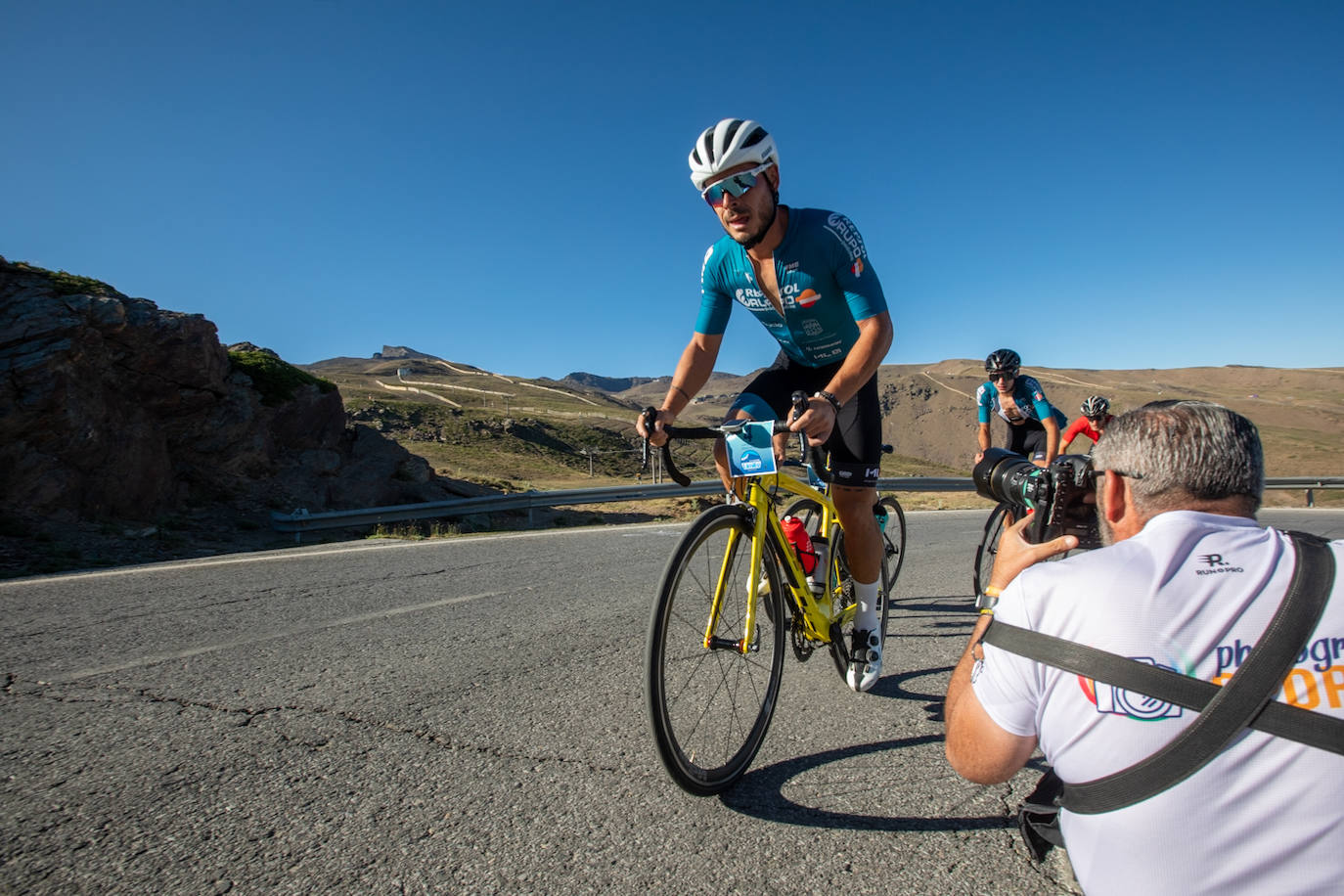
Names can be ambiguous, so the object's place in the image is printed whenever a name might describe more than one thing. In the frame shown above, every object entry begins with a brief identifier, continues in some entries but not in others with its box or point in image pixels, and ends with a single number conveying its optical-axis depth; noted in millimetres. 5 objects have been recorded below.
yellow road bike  2283
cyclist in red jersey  5496
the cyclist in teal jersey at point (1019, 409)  6543
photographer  1081
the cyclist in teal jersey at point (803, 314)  2936
